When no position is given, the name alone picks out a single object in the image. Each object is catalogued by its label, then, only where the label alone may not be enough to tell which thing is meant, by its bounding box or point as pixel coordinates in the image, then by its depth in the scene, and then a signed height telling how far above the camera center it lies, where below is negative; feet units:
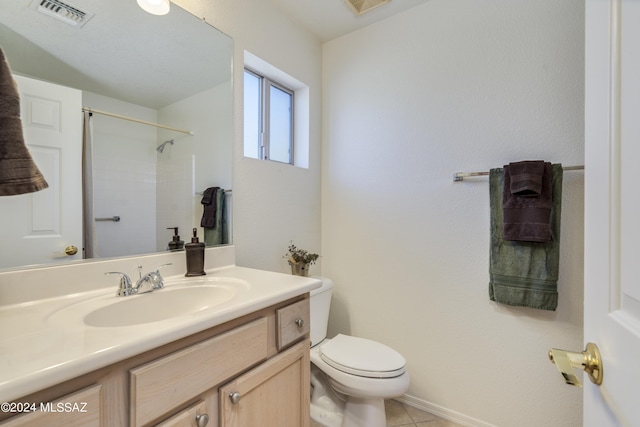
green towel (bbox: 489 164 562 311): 4.10 -0.80
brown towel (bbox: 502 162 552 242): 4.07 +0.00
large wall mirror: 2.69 +1.05
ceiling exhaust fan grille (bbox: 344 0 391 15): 5.21 +4.04
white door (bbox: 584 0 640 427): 1.22 +0.03
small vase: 5.25 -1.09
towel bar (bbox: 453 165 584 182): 4.65 +0.66
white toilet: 3.93 -2.45
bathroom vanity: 1.50 -1.08
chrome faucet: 2.89 -0.81
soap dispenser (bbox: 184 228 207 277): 3.65 -0.64
